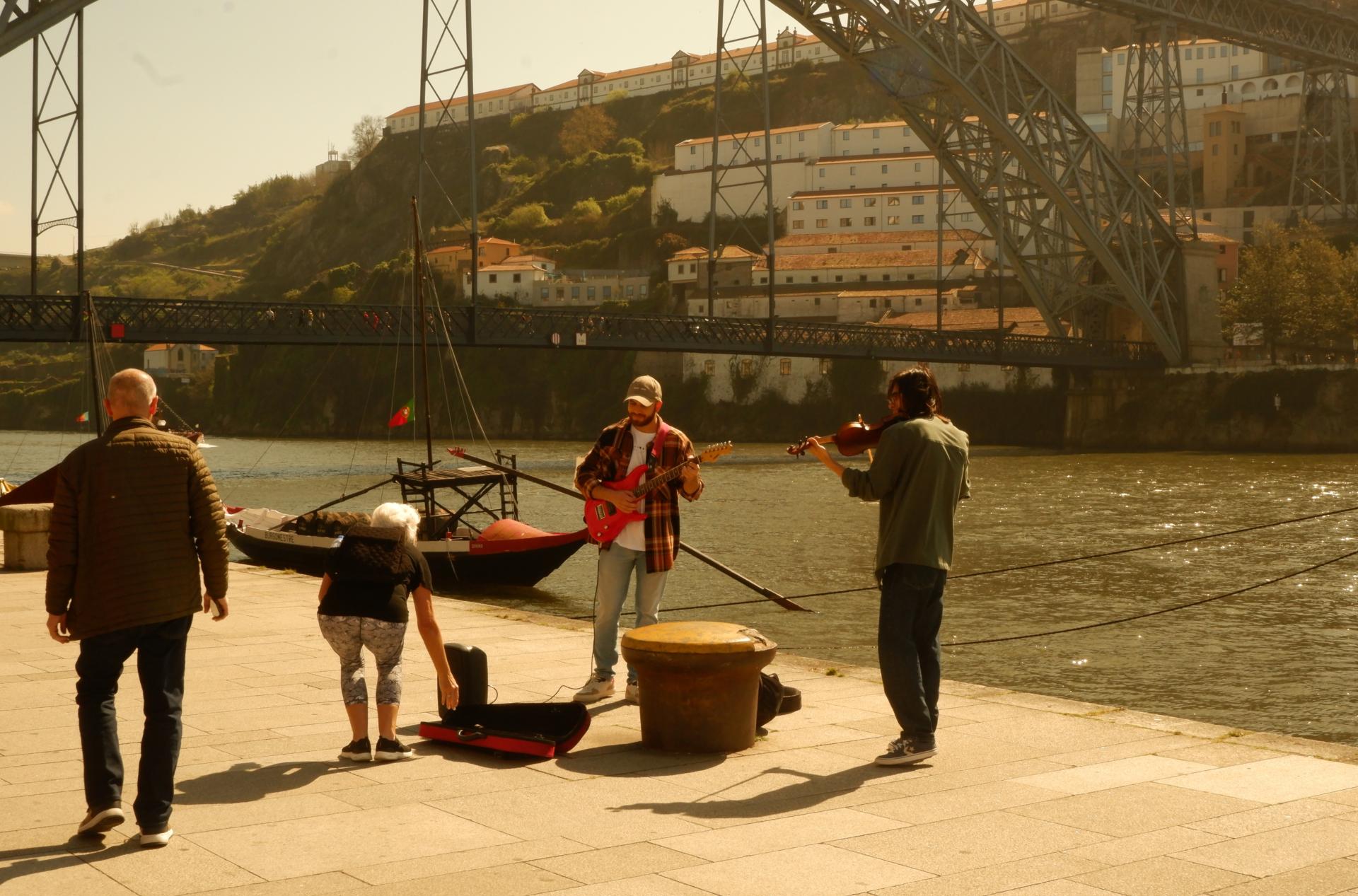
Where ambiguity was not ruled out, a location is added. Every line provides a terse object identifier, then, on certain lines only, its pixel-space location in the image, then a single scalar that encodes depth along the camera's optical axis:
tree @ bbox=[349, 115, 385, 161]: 167.25
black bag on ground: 6.91
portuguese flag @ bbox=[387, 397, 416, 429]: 28.62
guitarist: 7.39
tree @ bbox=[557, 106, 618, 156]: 136.88
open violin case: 6.44
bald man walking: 5.12
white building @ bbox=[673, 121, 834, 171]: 108.94
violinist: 6.29
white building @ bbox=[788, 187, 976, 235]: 96.00
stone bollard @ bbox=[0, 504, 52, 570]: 14.70
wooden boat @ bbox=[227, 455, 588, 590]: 19.64
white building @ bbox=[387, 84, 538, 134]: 155.62
